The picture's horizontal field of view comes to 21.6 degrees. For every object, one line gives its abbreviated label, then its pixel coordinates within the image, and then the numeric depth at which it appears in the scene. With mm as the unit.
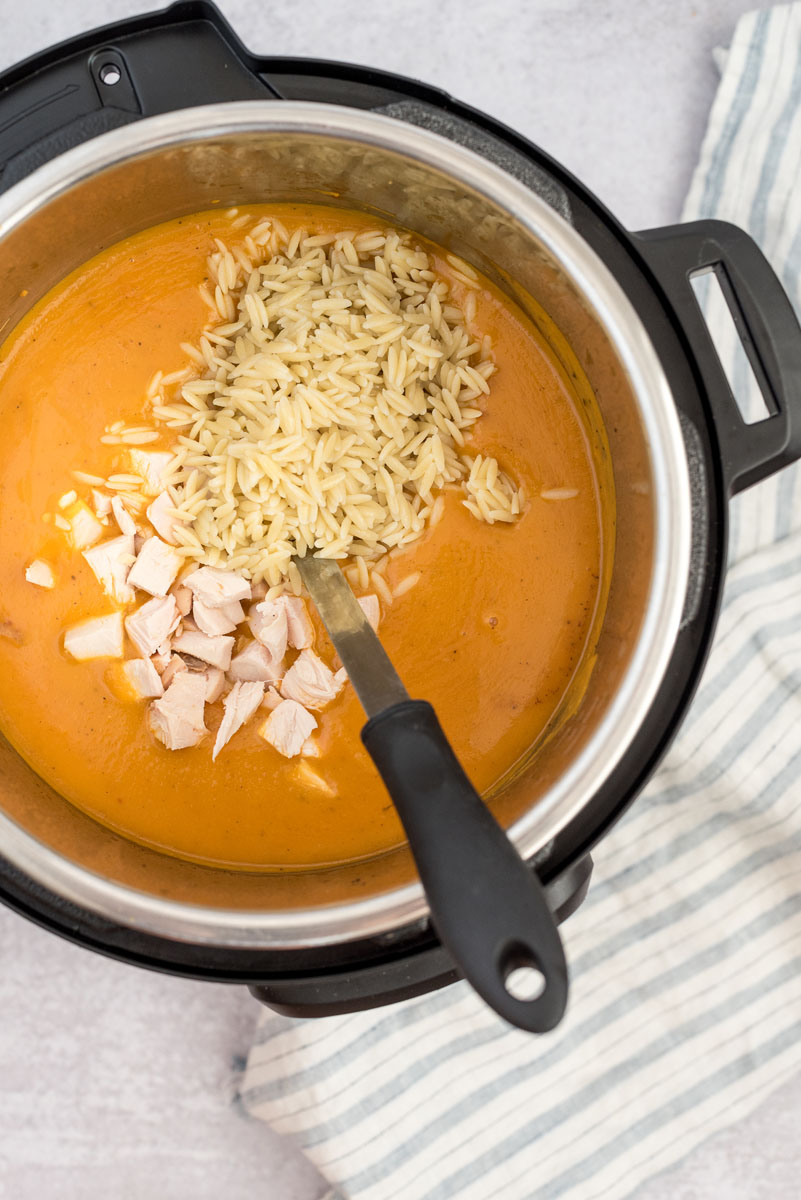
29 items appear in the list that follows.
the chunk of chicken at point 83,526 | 647
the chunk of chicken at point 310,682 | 642
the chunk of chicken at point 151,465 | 651
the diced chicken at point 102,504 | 649
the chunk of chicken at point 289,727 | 642
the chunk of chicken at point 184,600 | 651
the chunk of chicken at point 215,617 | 648
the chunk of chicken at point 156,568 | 644
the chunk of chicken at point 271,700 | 648
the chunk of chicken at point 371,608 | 649
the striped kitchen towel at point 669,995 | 727
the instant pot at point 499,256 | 609
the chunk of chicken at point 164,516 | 651
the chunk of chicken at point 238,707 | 643
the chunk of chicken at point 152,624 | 644
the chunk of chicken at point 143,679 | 644
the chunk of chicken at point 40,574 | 646
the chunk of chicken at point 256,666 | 646
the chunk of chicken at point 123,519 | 649
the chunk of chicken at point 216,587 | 647
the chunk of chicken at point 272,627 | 646
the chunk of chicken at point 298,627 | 651
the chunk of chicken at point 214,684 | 647
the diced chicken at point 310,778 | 649
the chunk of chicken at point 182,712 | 642
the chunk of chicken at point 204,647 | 647
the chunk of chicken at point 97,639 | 644
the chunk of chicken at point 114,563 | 646
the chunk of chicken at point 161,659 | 648
